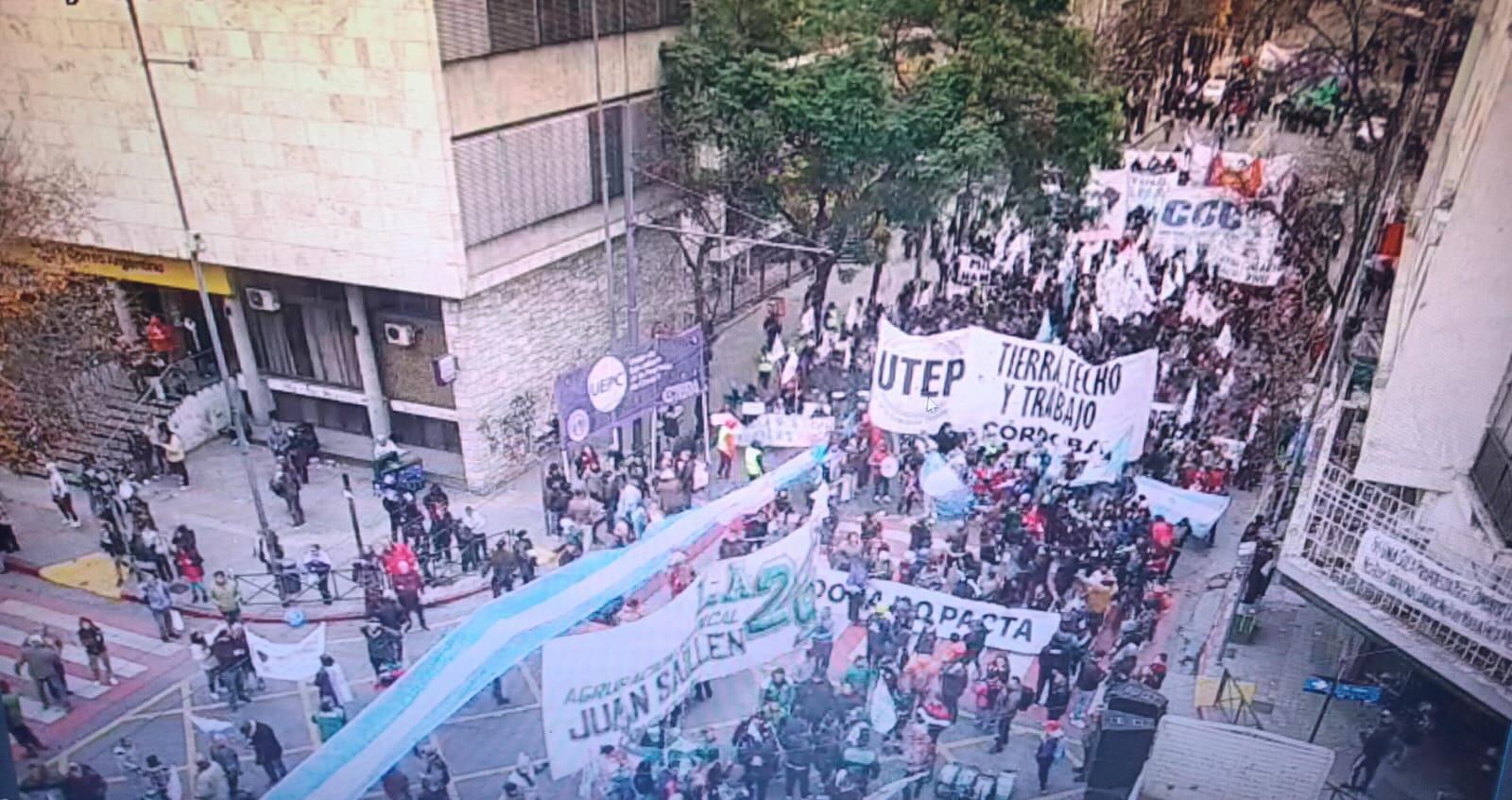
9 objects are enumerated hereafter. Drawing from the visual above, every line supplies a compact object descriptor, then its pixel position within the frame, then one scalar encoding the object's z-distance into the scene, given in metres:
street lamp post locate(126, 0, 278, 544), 12.27
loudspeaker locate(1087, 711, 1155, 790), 9.39
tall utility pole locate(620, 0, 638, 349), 14.41
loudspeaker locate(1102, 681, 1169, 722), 9.55
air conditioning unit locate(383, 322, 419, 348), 14.98
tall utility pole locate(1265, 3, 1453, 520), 17.98
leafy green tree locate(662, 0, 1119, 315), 15.70
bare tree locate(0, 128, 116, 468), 12.57
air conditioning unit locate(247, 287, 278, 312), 15.45
